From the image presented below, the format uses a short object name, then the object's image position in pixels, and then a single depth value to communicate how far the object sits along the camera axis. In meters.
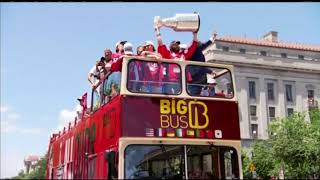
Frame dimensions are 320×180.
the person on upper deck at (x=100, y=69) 9.02
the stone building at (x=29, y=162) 112.92
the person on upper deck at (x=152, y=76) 7.64
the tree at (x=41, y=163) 56.54
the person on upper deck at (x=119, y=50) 8.83
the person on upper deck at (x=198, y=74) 7.99
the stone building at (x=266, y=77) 49.44
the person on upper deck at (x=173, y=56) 7.82
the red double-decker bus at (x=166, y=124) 7.21
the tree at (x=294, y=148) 26.97
